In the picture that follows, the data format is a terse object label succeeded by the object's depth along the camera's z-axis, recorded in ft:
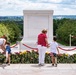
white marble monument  31.89
